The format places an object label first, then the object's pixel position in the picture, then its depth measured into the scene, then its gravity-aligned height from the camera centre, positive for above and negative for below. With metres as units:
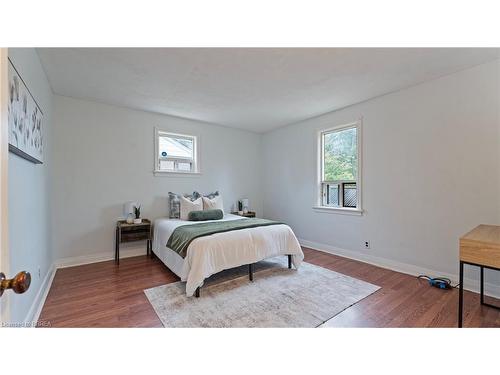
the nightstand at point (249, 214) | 4.64 -0.62
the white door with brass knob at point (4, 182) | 0.66 +0.01
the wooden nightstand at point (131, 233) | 3.32 -0.77
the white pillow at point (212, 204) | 3.89 -0.34
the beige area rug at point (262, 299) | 1.88 -1.18
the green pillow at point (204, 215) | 3.52 -0.50
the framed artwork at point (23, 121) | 1.40 +0.52
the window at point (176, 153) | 4.01 +0.64
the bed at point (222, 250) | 2.28 -0.79
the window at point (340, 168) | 3.55 +0.31
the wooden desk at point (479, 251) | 1.53 -0.49
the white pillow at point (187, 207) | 3.69 -0.38
